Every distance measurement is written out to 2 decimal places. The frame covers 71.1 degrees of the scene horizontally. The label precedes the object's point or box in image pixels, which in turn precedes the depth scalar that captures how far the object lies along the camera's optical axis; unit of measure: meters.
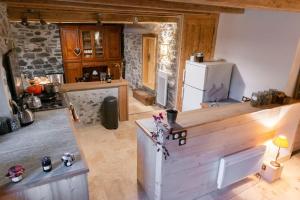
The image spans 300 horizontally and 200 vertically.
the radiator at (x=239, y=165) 2.69
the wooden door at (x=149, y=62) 6.41
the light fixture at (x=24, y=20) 3.61
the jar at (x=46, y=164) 1.73
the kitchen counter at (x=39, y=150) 1.67
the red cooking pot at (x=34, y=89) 3.26
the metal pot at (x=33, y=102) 2.84
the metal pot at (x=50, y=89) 3.44
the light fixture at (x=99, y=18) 4.27
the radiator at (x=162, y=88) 5.56
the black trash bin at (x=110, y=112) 4.52
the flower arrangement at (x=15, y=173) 1.62
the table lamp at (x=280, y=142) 2.97
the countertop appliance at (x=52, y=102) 3.01
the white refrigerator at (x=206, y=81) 4.29
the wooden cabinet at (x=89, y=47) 6.36
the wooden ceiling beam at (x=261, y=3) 2.12
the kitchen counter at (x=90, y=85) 4.30
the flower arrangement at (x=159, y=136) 2.20
